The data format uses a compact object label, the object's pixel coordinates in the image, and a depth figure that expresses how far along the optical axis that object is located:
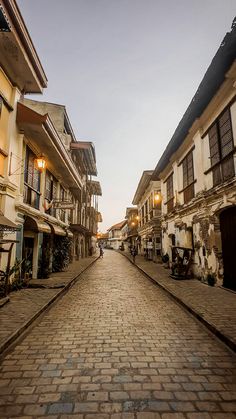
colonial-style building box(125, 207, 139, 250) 38.50
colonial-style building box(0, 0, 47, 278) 7.70
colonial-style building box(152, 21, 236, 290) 7.92
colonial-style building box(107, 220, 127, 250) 76.18
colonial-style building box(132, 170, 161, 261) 20.59
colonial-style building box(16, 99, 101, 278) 9.41
